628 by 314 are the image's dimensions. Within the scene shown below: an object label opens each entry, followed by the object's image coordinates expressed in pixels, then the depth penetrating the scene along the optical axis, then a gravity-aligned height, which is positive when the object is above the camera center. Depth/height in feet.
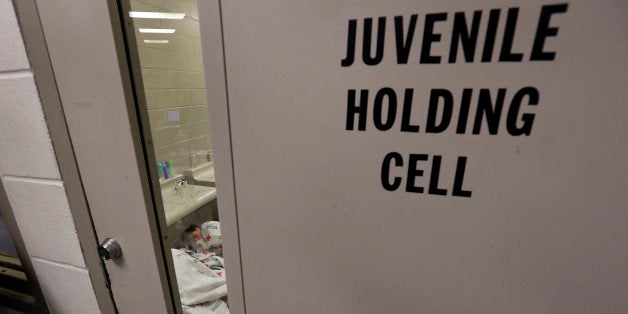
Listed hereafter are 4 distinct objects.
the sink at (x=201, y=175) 6.56 -2.21
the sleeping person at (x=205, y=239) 5.35 -3.27
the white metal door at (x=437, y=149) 1.12 -0.28
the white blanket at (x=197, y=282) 3.36 -2.65
